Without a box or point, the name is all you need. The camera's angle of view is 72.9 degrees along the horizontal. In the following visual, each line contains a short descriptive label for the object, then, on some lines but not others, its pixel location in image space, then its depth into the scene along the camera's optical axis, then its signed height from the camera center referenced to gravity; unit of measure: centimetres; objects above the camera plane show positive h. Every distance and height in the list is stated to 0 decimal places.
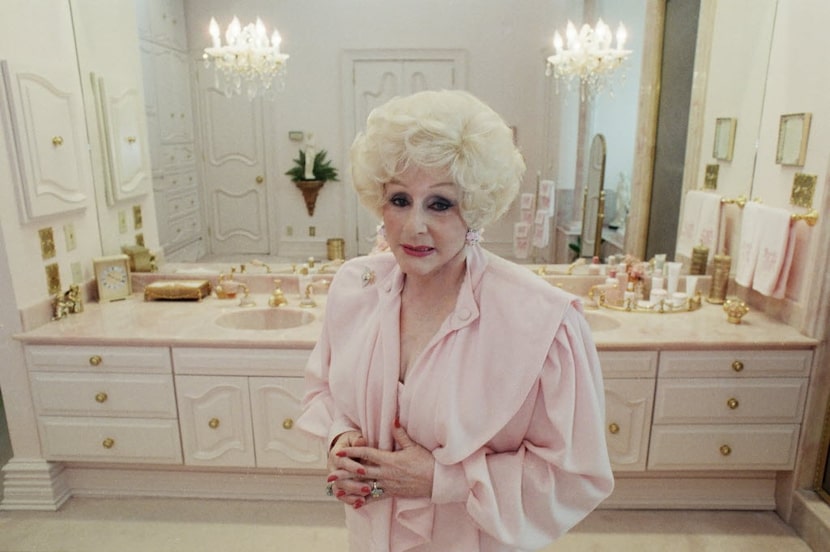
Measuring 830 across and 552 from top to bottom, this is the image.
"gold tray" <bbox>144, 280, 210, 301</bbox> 270 -62
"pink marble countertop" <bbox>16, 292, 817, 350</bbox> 219 -69
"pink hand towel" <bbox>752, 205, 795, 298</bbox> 222 -36
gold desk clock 268 -55
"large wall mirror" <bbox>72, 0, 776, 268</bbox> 240 +39
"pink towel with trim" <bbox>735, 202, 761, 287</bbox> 237 -36
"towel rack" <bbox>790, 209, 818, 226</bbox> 212 -22
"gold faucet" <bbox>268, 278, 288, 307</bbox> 264 -64
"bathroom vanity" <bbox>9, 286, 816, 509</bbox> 222 -96
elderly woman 99 -39
